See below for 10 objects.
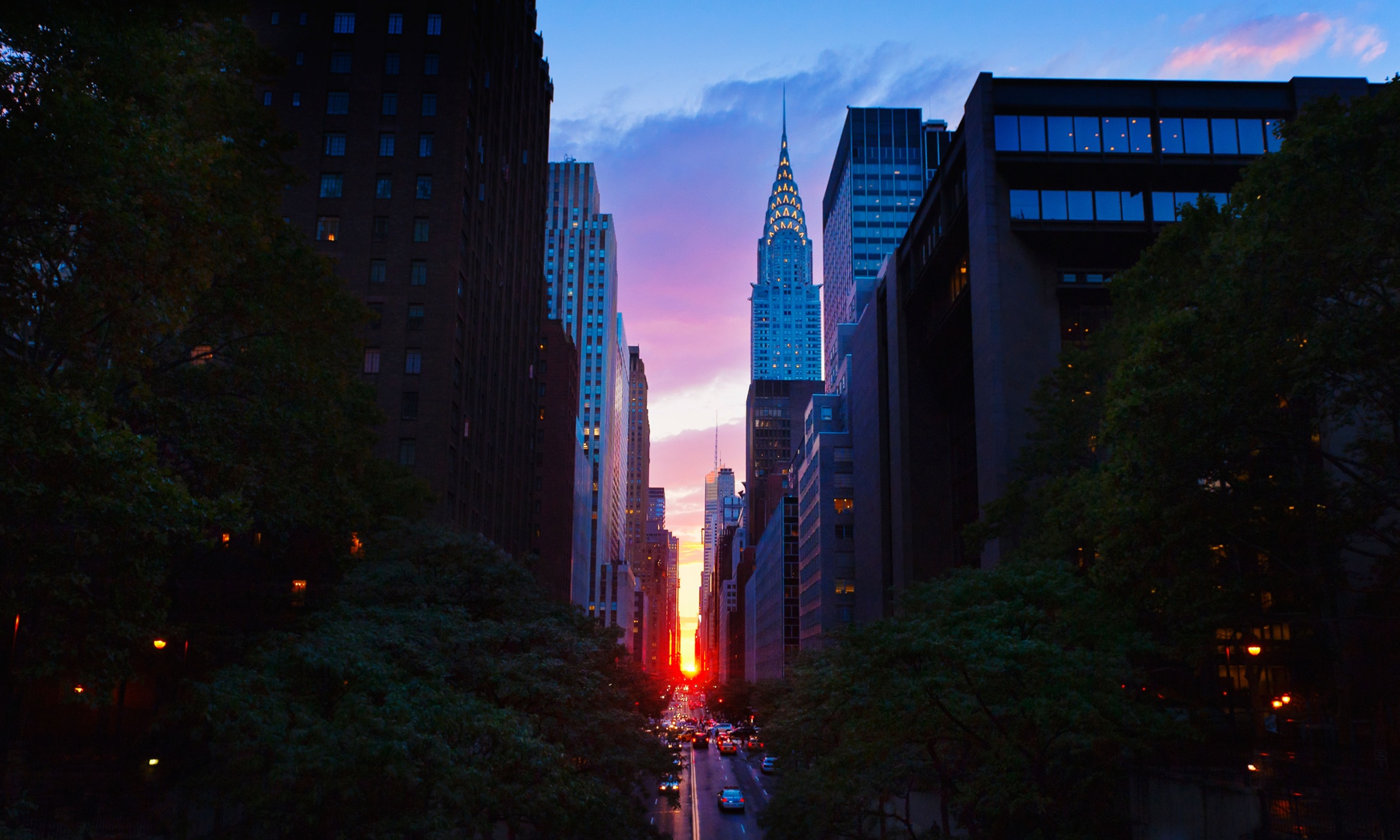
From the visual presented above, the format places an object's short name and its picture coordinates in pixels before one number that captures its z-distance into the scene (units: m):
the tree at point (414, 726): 19.73
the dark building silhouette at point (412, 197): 64.25
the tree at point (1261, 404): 22.61
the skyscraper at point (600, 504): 184.00
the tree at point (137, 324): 15.23
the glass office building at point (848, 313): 108.50
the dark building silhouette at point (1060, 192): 53.81
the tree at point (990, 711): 24.00
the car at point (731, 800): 63.28
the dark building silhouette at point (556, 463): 121.12
